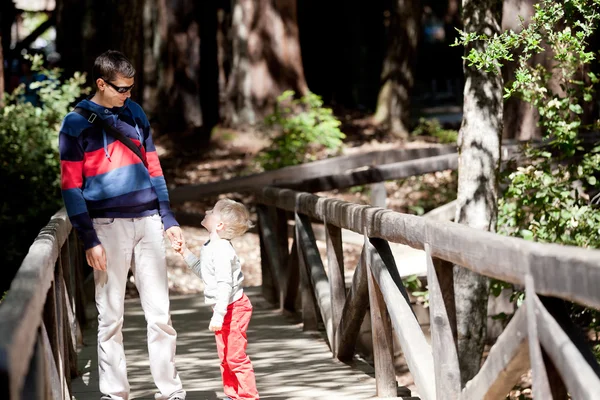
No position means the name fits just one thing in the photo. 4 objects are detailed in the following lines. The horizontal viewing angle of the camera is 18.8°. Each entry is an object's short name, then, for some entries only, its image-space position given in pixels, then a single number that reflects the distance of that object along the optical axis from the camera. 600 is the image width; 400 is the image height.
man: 8.70
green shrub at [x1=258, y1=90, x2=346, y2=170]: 25.48
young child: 8.97
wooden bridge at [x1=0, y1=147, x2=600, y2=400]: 5.61
